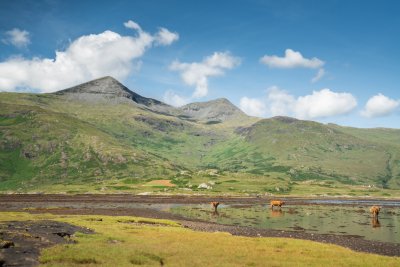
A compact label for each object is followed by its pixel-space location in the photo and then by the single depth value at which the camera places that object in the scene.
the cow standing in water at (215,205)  116.96
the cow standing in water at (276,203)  132.75
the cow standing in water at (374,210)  105.25
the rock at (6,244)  33.56
